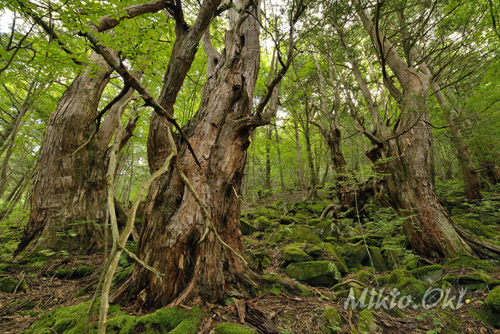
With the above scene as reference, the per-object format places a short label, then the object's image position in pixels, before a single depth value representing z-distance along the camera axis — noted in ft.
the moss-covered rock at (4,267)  10.71
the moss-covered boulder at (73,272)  11.02
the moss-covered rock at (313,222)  21.65
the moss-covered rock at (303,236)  16.68
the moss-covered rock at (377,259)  13.35
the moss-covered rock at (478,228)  14.96
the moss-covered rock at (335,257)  12.59
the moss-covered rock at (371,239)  16.08
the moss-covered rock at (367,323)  7.18
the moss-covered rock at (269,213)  26.27
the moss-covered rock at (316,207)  27.94
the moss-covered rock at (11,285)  9.53
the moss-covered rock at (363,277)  11.13
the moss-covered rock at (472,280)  9.61
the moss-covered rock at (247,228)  20.07
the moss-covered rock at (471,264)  10.96
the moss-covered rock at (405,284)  9.69
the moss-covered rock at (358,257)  14.00
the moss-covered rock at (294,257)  12.47
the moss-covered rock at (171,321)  6.01
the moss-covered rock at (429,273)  10.68
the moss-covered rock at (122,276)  9.09
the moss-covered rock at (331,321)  7.18
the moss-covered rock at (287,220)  22.64
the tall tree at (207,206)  7.41
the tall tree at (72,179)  13.03
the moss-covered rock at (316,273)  10.79
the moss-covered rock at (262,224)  21.03
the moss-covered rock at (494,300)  7.76
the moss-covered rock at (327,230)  18.11
